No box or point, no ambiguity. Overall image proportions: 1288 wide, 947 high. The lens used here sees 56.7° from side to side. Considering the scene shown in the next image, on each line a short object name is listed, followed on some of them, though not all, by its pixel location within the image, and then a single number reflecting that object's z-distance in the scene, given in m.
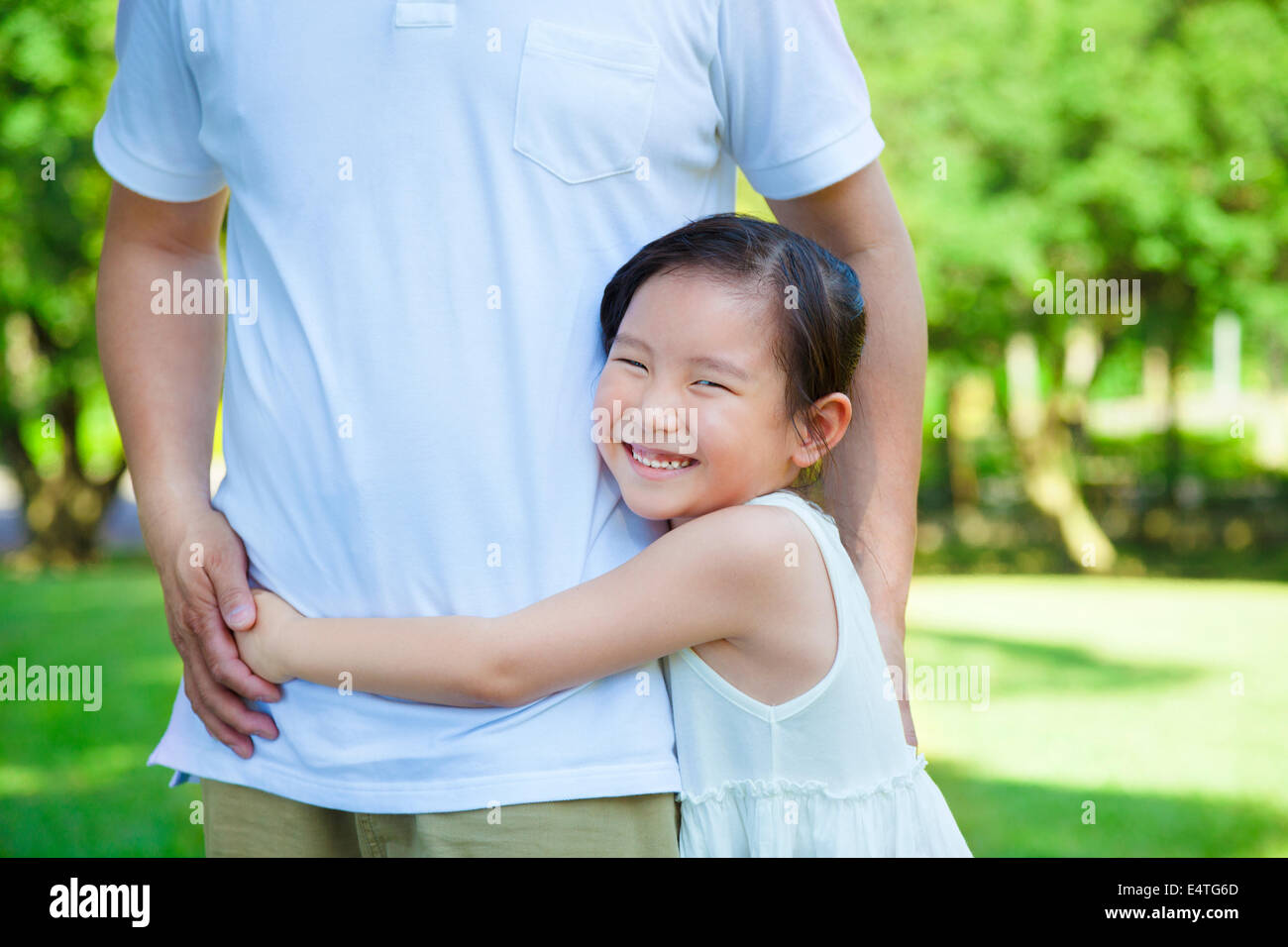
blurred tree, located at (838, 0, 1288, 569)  11.45
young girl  1.30
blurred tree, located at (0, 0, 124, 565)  10.28
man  1.31
